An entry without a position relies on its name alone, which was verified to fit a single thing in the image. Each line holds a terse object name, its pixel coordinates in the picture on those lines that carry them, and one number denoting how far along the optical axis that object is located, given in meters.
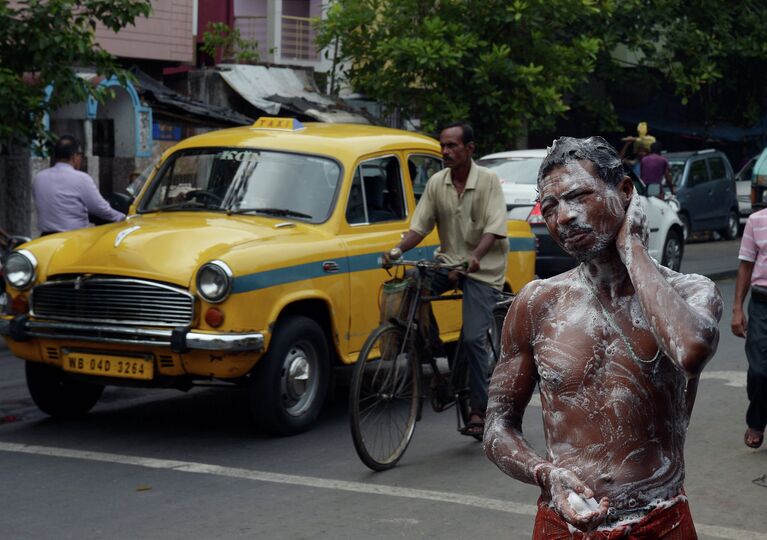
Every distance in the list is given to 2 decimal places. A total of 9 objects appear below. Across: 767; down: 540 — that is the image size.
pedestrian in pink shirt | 7.54
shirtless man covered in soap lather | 2.68
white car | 16.12
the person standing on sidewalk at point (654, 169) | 22.38
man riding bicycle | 7.61
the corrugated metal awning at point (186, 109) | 18.30
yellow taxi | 7.62
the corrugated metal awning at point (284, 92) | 22.86
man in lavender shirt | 11.52
